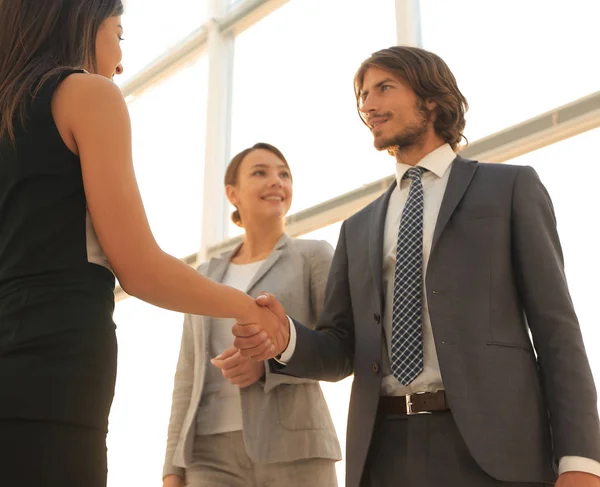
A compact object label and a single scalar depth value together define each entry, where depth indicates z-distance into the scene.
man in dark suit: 1.68
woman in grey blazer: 2.26
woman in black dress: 1.07
